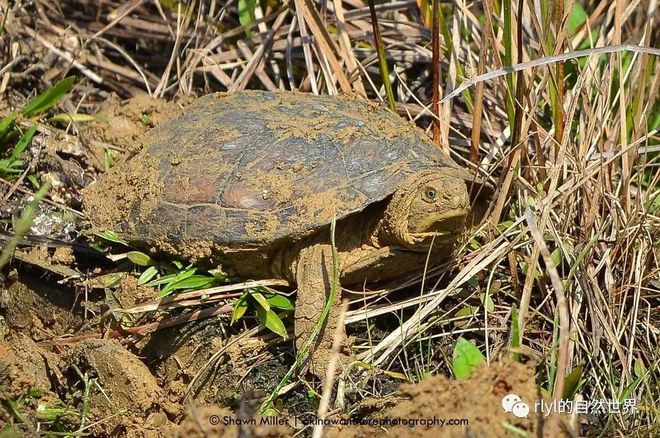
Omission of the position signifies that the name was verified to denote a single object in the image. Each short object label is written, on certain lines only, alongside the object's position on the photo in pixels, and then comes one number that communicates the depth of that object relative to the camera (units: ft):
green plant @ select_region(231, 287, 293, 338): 21.63
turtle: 21.08
